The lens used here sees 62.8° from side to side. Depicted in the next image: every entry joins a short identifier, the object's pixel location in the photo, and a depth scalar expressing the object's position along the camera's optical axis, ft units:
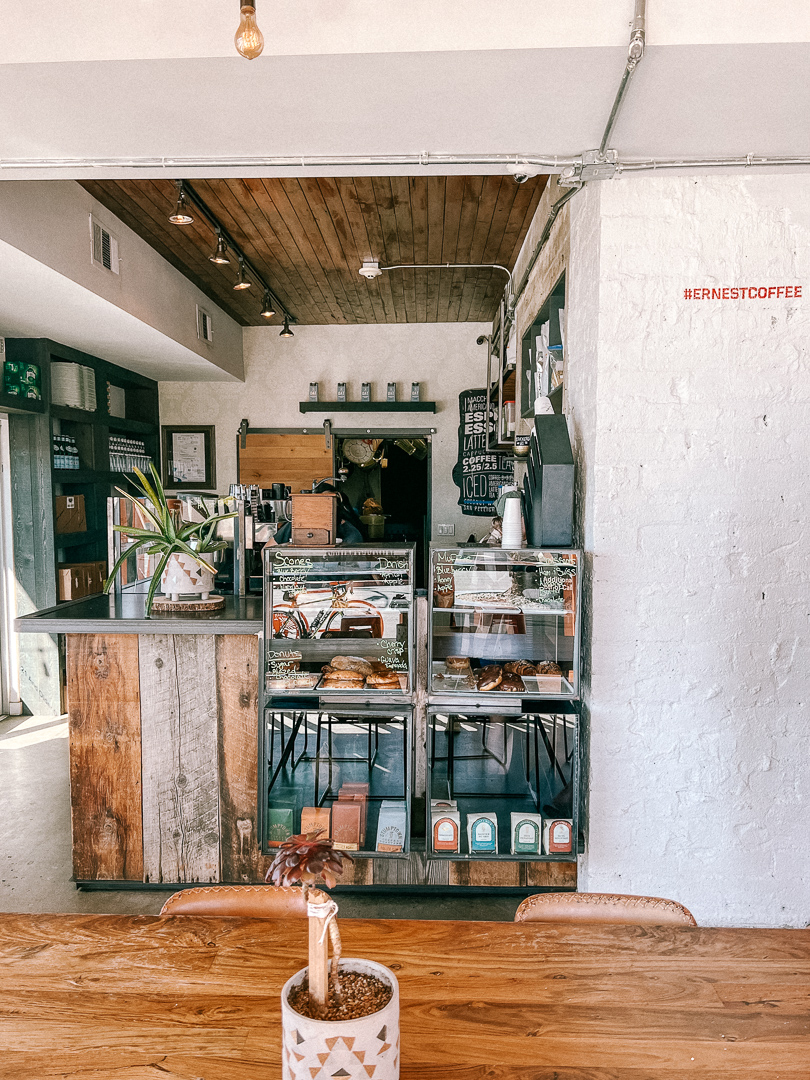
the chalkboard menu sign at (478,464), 20.56
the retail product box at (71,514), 16.28
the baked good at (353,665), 8.28
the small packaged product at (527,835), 8.11
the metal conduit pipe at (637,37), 5.30
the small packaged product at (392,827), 8.20
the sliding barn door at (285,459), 21.94
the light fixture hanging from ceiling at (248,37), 3.32
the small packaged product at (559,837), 8.06
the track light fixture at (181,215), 11.01
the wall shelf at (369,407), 21.57
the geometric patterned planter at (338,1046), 2.35
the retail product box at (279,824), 8.40
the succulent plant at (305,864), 2.48
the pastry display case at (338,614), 7.96
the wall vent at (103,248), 11.90
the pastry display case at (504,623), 7.75
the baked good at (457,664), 8.20
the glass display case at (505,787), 8.08
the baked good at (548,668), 8.16
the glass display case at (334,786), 8.23
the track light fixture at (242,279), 14.64
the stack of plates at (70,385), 16.15
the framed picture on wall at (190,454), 21.98
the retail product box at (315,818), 8.43
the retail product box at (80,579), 16.22
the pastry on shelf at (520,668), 8.17
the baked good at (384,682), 8.11
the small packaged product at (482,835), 8.11
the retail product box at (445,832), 8.12
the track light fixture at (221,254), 13.25
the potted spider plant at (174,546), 8.94
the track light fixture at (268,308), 17.37
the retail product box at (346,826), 8.30
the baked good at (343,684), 8.06
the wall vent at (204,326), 17.75
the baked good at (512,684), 7.90
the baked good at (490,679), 7.94
